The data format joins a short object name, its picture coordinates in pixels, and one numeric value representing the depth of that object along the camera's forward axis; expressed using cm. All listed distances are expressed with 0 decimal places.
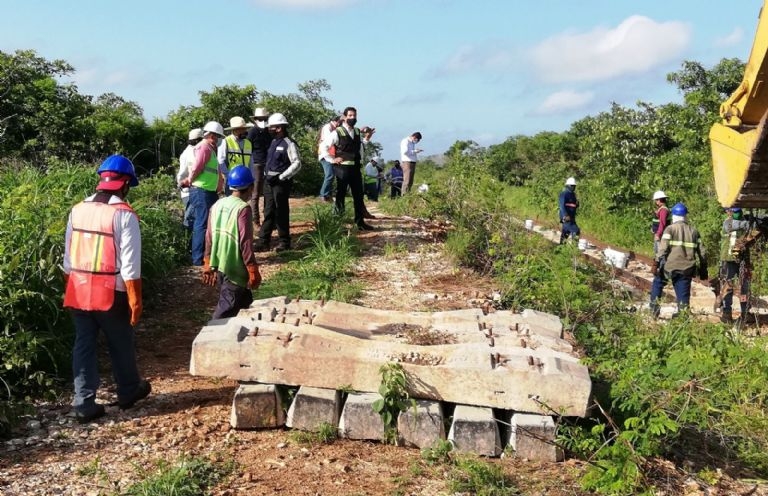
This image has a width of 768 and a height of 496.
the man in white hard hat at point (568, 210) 1328
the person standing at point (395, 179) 1691
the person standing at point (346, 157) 988
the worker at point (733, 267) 915
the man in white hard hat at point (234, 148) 860
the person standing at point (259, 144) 930
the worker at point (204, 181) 781
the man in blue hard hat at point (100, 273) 438
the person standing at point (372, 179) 1748
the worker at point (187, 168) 801
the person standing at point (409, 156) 1445
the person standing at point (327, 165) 1087
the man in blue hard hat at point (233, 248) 513
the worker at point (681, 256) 870
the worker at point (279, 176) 858
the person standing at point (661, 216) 1039
